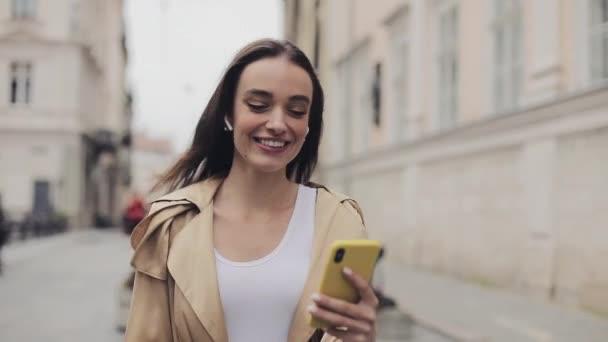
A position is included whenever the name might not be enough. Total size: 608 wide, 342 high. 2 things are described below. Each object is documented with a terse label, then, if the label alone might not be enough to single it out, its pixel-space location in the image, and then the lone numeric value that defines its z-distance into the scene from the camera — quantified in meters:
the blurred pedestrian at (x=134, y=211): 7.84
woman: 1.92
